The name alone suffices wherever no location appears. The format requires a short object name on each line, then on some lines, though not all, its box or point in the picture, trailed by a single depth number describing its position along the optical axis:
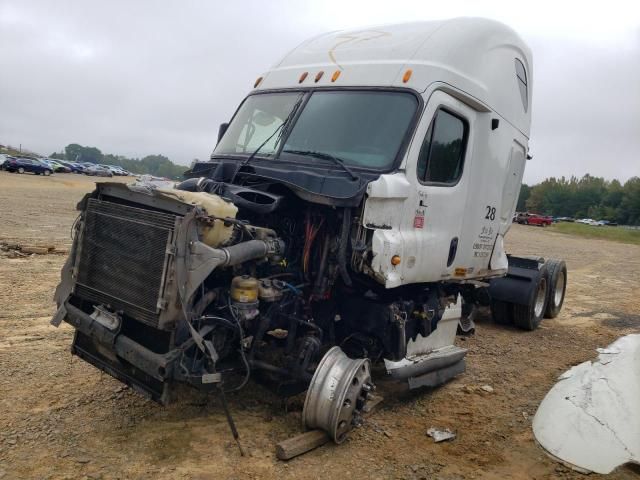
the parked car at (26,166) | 43.09
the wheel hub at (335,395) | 4.16
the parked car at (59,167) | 54.00
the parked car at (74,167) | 58.84
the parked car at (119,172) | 68.12
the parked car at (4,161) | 42.88
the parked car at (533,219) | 58.06
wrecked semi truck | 3.92
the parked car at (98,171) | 60.52
